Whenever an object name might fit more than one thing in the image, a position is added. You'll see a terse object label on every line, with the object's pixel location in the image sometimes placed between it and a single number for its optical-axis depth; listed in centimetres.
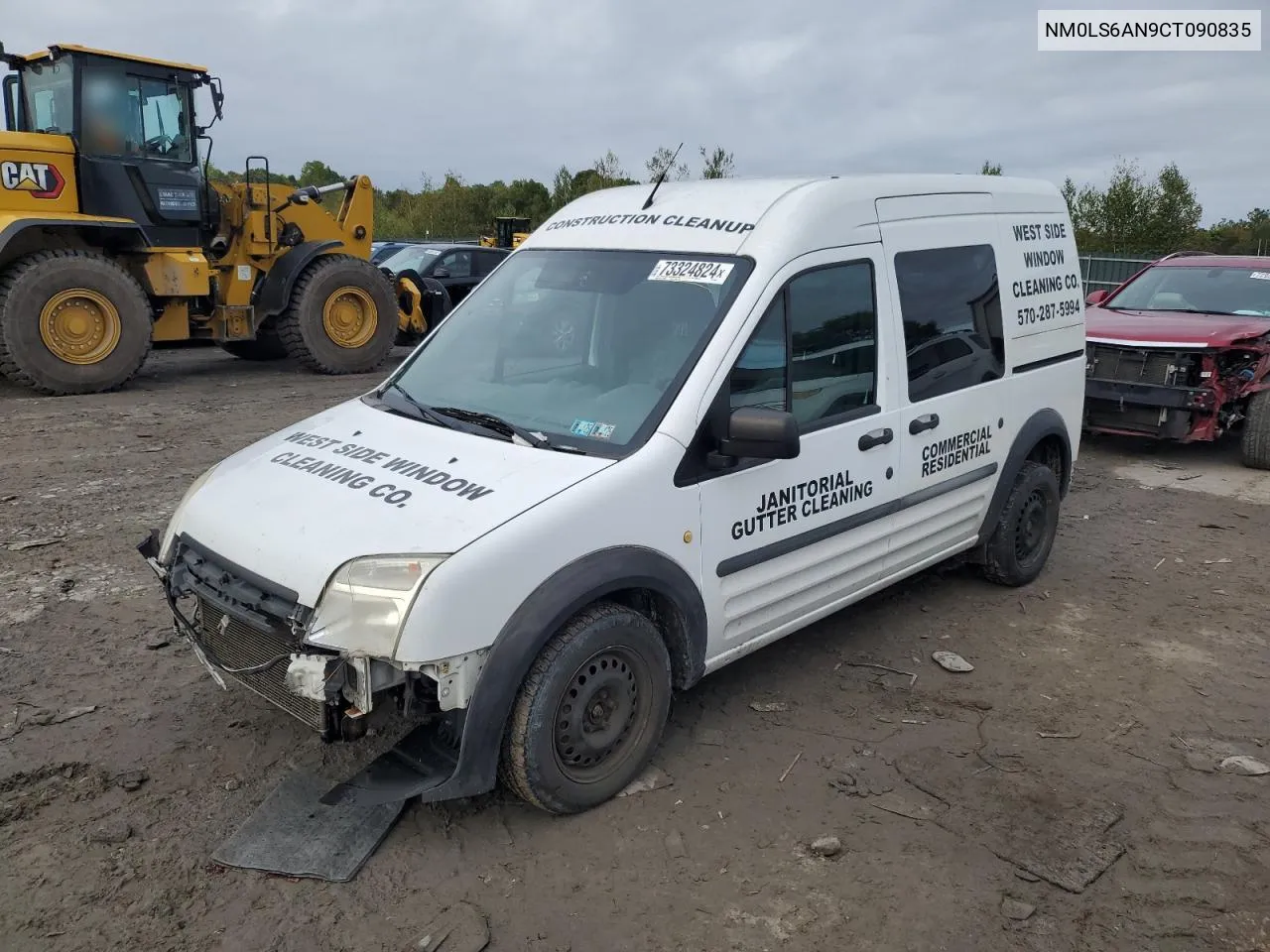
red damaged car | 803
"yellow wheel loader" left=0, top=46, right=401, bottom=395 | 985
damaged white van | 289
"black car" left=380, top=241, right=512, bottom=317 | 1443
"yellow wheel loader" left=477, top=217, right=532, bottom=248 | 2028
